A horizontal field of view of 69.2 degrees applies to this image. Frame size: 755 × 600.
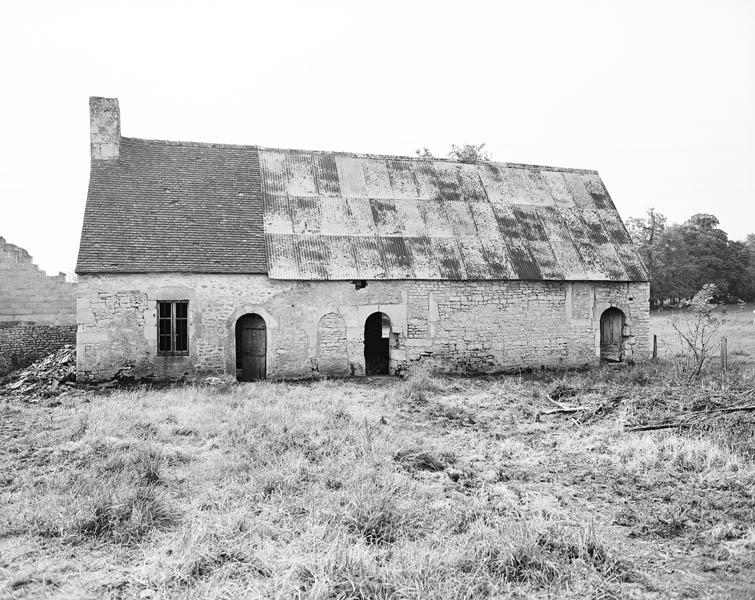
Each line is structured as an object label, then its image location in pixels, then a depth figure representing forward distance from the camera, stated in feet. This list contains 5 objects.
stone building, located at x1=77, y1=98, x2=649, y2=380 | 47.67
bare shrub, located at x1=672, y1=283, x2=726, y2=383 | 43.86
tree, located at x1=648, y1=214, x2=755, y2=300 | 142.61
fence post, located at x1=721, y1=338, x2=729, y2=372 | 50.74
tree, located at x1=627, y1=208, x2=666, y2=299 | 165.27
